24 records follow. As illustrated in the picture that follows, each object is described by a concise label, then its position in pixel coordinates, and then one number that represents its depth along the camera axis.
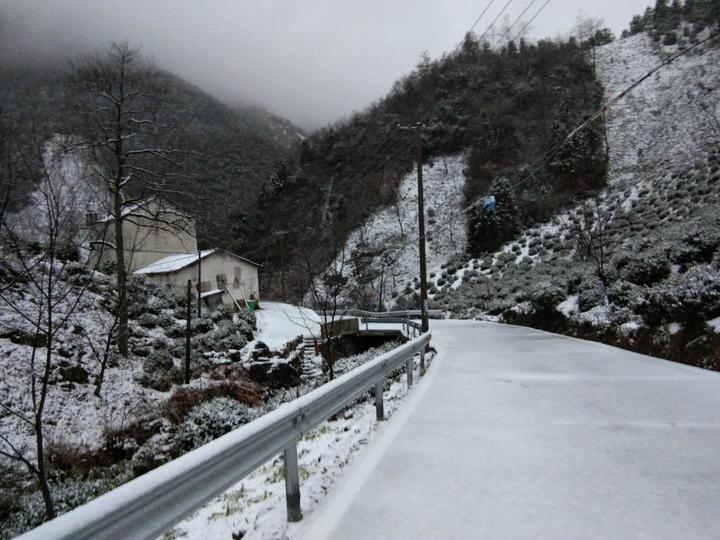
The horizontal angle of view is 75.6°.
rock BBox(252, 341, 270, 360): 24.64
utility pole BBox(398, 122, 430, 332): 18.89
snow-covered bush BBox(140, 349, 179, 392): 18.81
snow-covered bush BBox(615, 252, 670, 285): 14.77
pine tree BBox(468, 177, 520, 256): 49.16
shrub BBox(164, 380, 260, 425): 15.55
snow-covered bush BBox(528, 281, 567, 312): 19.95
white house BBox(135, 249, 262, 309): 37.09
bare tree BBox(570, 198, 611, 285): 17.44
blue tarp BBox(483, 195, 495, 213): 23.65
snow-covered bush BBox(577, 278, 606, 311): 17.35
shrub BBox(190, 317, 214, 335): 27.64
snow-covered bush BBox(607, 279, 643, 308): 14.22
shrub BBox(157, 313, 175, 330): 25.60
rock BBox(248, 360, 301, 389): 21.75
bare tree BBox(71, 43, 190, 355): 18.47
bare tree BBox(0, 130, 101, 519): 6.78
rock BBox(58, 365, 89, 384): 16.56
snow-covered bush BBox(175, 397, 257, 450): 9.20
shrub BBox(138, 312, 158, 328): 25.03
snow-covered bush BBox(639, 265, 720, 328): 9.64
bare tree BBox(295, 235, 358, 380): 12.75
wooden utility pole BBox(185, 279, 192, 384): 19.80
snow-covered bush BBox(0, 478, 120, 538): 6.46
